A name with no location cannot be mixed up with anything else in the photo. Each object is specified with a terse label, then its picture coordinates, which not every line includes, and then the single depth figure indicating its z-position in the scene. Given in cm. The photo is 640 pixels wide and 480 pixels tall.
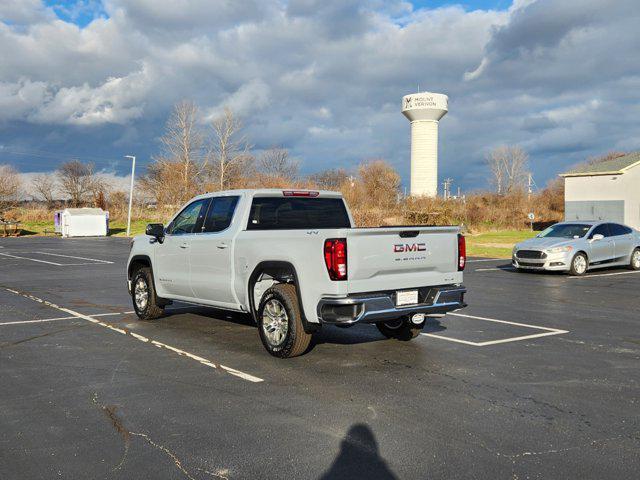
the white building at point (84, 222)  5112
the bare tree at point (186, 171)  6322
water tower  8675
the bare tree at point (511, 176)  10631
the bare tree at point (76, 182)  9726
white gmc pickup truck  660
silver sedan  1717
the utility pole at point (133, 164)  5253
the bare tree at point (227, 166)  6141
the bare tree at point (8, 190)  7850
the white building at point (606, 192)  4528
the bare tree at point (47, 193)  9688
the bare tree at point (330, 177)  9629
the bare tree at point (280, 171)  8342
